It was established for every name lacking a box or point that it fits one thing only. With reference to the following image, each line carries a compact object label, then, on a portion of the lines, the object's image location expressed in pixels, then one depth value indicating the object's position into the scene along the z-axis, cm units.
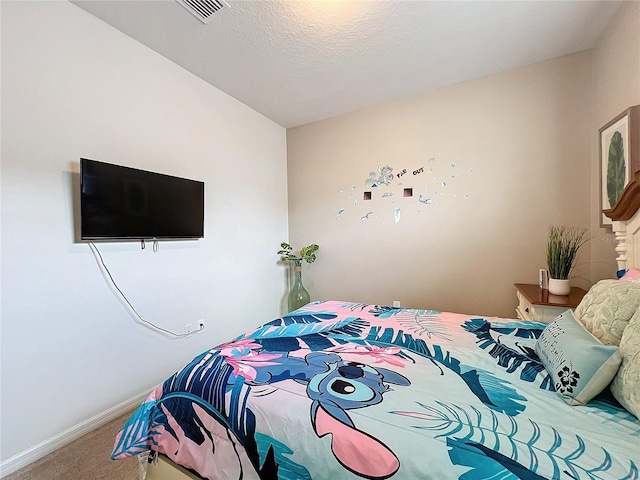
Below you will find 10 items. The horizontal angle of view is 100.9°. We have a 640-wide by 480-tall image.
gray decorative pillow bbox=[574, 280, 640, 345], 101
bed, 71
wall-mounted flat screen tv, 168
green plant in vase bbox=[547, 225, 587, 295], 193
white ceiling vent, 170
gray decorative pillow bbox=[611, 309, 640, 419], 80
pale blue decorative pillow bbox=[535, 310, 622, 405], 88
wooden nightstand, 176
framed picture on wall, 159
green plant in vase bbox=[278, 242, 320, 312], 347
